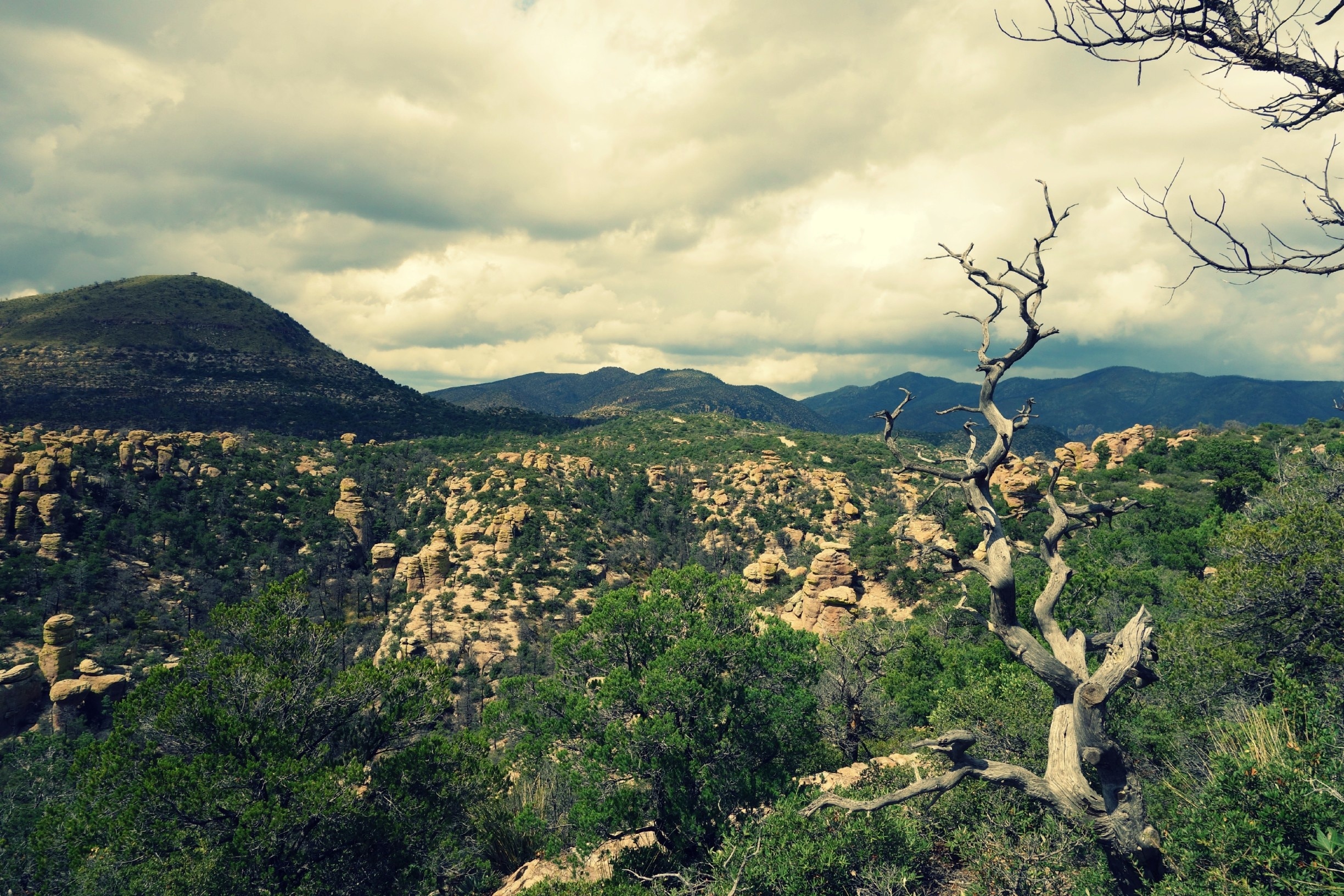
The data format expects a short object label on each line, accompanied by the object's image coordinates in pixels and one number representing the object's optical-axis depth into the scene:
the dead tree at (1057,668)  7.47
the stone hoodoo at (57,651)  35.41
